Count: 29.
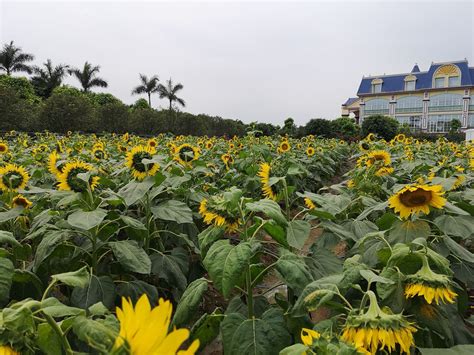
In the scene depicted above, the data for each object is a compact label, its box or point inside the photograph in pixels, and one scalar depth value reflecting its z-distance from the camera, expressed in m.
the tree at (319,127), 24.06
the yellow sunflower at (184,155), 3.67
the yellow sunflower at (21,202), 2.34
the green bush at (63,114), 17.25
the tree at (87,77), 43.06
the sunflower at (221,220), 1.58
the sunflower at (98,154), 4.24
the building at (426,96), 49.56
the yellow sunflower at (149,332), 0.45
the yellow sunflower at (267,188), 2.51
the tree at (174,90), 39.53
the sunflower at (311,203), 2.14
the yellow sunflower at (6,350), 0.71
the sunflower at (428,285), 1.00
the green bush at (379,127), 23.09
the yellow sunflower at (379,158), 3.30
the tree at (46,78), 40.94
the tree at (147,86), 40.00
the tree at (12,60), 41.09
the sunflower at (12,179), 2.49
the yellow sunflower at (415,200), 1.58
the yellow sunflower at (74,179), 2.21
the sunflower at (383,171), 3.20
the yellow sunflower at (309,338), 0.82
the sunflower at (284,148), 6.20
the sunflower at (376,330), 0.87
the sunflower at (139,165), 2.56
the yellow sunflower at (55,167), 2.69
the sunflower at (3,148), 4.73
